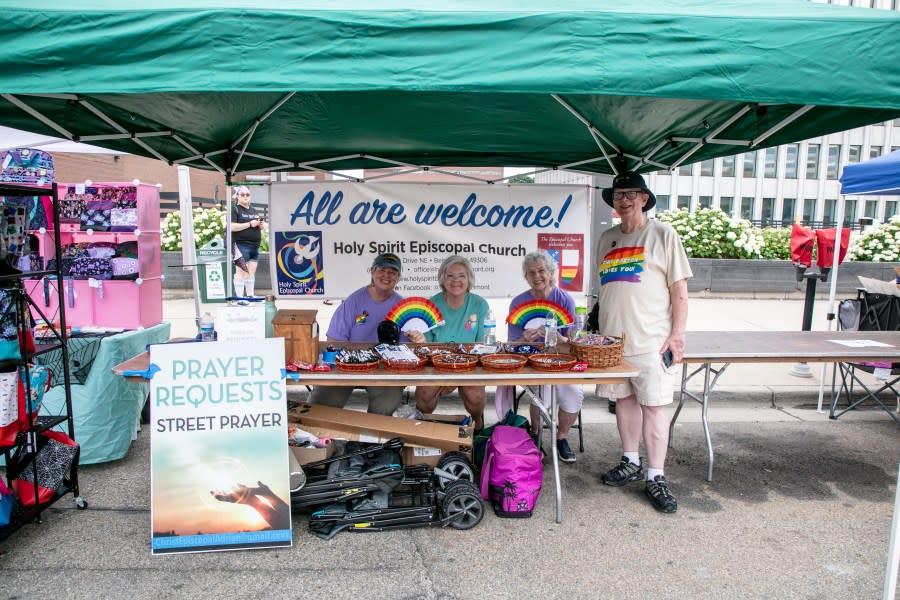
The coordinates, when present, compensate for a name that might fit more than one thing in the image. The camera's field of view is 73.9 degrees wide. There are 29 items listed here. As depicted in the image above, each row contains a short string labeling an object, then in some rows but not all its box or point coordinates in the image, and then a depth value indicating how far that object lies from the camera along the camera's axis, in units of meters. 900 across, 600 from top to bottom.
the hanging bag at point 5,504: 2.84
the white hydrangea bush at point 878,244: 12.25
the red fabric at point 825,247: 6.19
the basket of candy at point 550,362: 3.12
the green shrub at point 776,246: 12.32
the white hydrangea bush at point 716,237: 12.01
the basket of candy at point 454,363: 3.14
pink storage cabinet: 4.19
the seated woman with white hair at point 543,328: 4.05
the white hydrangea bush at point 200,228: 10.41
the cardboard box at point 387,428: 3.54
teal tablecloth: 3.82
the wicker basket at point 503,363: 3.11
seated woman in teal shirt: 4.07
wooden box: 3.17
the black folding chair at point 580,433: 4.29
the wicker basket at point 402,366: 3.11
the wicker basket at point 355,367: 3.11
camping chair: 5.02
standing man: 3.41
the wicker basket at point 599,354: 3.11
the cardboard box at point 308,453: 3.44
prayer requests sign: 2.87
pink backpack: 3.25
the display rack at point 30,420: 2.88
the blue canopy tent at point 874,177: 5.21
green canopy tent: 2.14
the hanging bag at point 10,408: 2.77
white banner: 4.91
